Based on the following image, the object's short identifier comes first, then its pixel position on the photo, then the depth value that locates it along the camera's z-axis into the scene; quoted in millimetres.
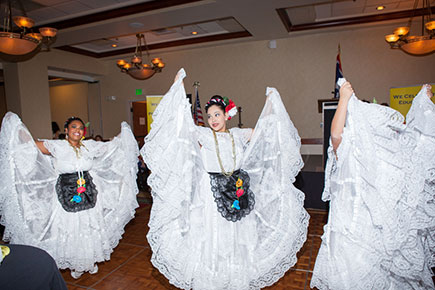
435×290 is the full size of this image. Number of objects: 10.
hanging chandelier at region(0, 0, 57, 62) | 4277
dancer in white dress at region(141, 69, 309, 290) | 2197
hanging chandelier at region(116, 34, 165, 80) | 7277
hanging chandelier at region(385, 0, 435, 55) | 4961
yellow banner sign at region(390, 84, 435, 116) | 5844
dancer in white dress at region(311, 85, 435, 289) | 1673
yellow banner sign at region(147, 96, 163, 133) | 6450
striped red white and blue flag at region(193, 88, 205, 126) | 6730
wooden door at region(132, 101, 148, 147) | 9781
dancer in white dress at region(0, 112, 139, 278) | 2654
